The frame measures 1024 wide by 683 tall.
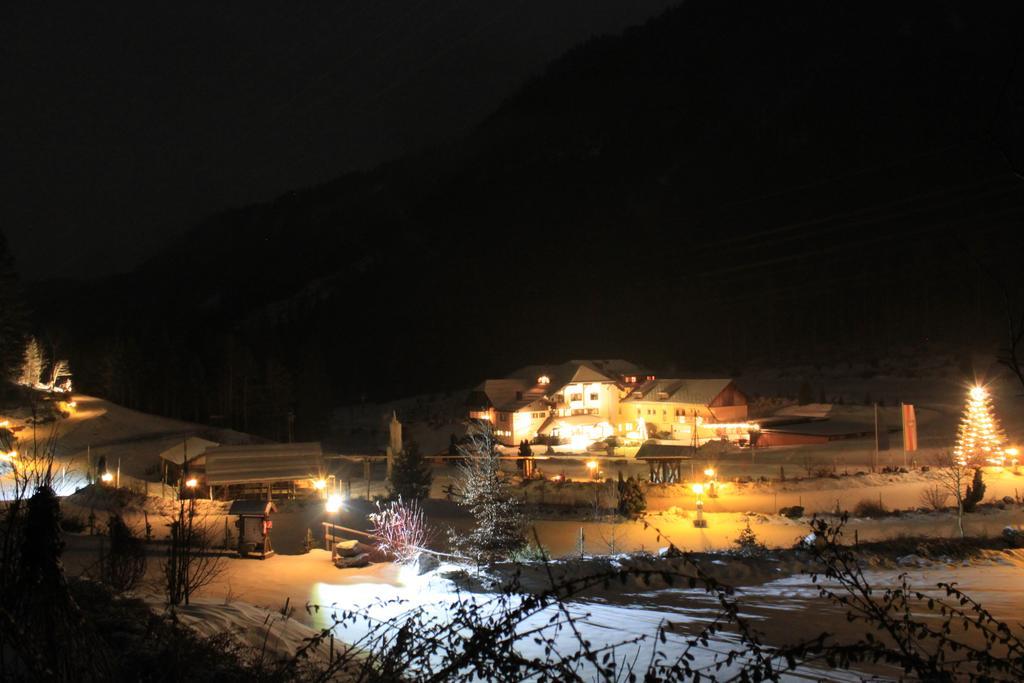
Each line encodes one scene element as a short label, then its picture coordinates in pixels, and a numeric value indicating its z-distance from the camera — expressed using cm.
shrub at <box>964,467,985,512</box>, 1927
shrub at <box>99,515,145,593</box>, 1059
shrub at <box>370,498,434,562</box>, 1571
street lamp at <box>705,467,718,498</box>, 2391
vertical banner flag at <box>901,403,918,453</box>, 2838
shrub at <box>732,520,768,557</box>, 1472
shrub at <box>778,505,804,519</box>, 2048
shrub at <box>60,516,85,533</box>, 1869
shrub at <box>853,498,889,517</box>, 2005
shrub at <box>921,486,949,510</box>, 2106
